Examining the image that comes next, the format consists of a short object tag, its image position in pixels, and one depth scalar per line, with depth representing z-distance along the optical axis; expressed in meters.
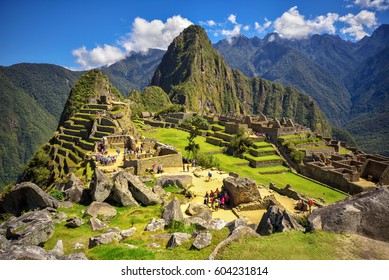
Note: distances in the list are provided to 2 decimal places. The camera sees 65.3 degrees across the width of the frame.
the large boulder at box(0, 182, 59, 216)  15.21
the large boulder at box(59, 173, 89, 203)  17.03
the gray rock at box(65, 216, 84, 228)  12.90
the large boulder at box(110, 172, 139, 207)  16.31
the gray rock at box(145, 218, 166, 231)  12.84
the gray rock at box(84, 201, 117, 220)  14.55
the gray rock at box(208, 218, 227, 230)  12.46
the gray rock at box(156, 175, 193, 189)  20.68
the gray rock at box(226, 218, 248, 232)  11.79
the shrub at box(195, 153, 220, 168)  38.09
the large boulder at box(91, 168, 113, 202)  16.50
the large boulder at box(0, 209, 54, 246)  10.64
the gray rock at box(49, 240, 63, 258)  9.37
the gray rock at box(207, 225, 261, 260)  8.30
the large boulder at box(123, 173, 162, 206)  16.73
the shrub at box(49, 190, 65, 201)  17.09
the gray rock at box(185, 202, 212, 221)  14.87
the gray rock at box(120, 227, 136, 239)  11.81
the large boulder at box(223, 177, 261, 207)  18.56
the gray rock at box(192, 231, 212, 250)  9.61
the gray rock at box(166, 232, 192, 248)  10.05
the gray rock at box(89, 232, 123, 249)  10.69
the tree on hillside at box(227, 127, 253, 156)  57.81
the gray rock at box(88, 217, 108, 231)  12.88
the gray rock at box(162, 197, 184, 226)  13.60
